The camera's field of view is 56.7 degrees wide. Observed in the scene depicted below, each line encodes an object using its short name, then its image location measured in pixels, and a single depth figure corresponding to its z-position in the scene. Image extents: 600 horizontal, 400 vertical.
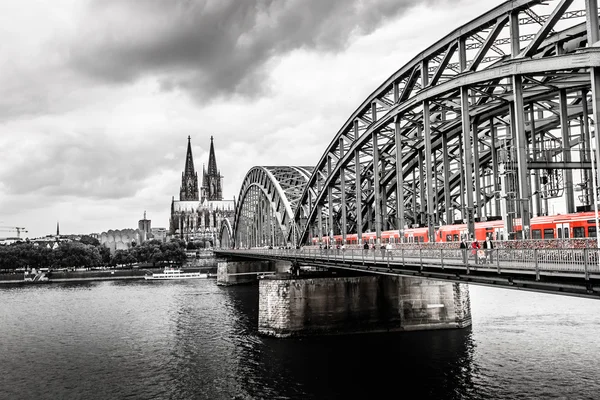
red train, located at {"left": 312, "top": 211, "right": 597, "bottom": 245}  29.92
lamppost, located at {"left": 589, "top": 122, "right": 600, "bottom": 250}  20.51
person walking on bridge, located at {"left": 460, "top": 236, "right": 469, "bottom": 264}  24.33
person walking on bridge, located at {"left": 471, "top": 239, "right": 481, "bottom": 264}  23.48
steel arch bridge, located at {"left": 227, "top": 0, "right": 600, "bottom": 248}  30.73
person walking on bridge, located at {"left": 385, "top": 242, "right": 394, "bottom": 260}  32.44
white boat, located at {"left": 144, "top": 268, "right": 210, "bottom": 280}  130.00
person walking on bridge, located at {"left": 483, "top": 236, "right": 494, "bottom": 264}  22.63
